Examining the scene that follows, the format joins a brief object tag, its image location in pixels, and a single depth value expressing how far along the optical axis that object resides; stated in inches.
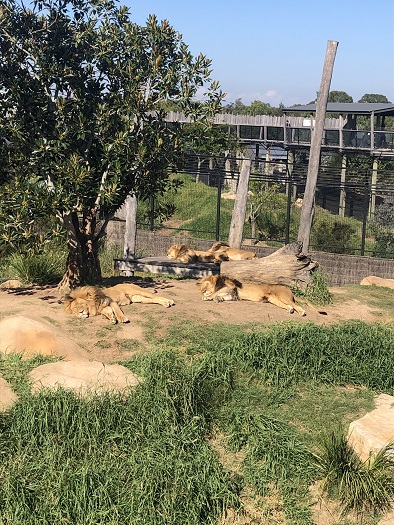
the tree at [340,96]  4140.8
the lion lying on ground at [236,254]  605.3
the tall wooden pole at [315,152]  577.9
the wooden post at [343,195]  1064.8
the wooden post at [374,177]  1154.2
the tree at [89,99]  418.0
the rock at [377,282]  596.5
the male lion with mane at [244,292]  465.4
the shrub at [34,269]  499.5
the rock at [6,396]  294.2
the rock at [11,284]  495.0
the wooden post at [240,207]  620.7
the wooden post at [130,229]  626.5
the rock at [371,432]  267.9
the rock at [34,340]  352.2
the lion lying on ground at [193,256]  616.5
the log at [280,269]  505.7
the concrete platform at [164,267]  555.2
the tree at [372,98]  5108.3
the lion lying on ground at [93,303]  402.6
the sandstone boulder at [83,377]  303.6
